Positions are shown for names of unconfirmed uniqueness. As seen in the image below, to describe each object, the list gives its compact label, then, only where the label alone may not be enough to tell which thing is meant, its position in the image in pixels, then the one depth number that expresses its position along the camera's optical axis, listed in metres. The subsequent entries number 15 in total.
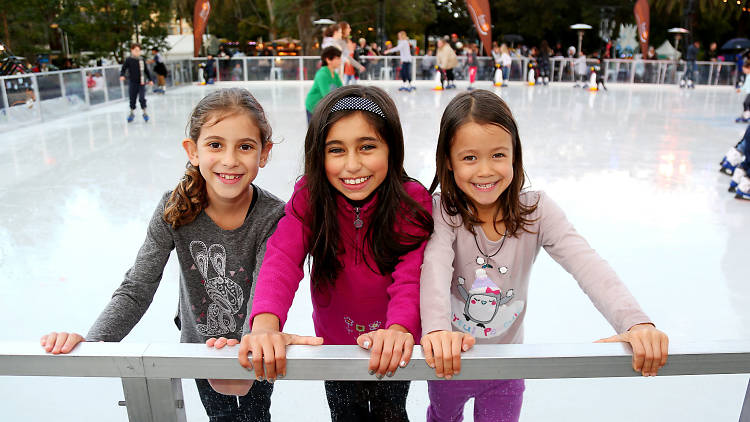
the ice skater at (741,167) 4.74
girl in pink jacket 1.19
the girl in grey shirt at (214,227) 1.33
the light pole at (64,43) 23.08
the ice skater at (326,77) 5.55
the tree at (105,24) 18.27
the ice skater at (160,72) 13.88
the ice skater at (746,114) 9.11
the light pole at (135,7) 13.91
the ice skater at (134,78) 9.05
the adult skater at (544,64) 16.50
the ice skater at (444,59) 14.14
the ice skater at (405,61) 14.59
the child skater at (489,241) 1.15
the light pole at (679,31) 18.62
